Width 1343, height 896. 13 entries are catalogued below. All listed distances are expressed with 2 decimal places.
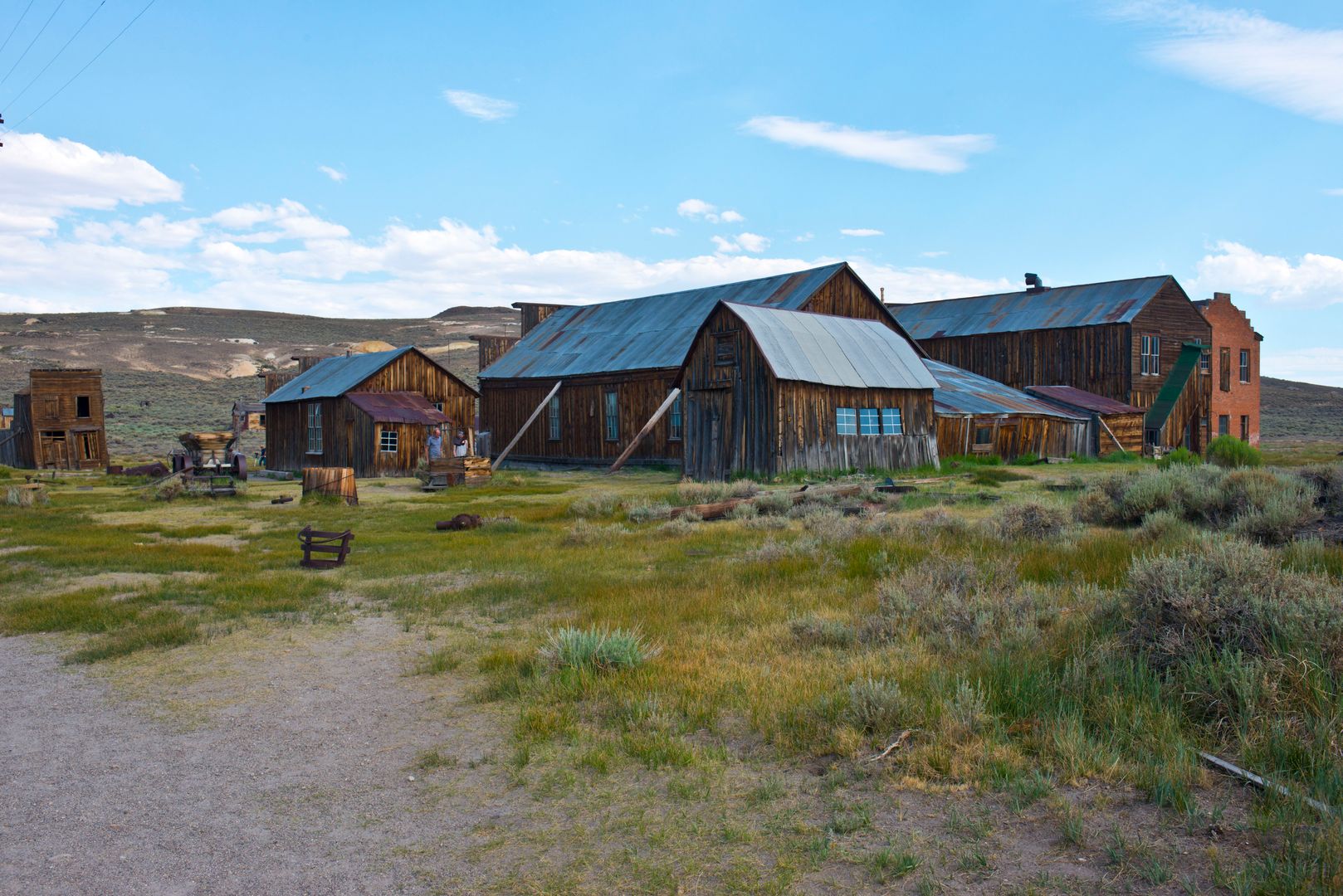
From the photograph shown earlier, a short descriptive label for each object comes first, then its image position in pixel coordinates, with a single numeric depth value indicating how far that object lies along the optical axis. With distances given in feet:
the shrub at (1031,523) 38.17
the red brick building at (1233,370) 142.10
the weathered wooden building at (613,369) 107.86
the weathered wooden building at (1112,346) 131.34
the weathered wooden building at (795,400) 82.17
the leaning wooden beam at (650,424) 89.92
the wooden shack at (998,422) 101.86
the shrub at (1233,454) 73.67
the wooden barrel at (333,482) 70.69
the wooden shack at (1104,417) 118.83
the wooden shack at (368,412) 105.60
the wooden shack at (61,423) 127.95
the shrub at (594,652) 22.50
